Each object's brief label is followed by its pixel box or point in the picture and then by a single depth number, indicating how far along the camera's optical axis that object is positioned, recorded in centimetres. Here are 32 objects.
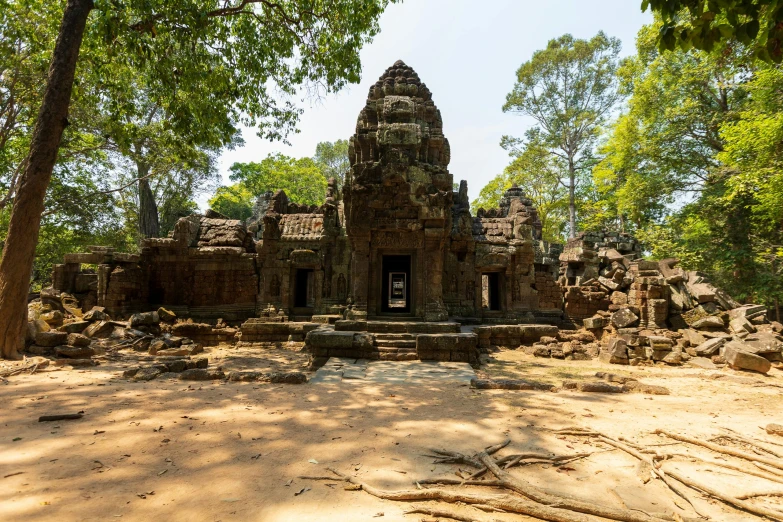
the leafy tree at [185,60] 695
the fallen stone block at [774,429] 388
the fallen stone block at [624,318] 1145
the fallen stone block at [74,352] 721
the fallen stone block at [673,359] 890
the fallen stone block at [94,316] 1052
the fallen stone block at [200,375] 609
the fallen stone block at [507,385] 587
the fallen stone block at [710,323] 1023
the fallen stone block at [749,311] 1010
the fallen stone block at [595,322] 1230
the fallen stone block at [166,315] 1247
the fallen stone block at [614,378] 659
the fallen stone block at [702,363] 848
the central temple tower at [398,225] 1008
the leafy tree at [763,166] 1046
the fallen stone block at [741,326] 956
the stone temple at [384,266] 1020
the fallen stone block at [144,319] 1076
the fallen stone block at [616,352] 925
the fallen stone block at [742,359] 764
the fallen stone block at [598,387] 580
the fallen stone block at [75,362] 681
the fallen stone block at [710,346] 904
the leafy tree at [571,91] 2427
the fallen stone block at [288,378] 613
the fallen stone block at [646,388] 586
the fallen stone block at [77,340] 759
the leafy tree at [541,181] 2676
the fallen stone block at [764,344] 809
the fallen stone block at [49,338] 724
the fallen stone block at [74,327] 917
